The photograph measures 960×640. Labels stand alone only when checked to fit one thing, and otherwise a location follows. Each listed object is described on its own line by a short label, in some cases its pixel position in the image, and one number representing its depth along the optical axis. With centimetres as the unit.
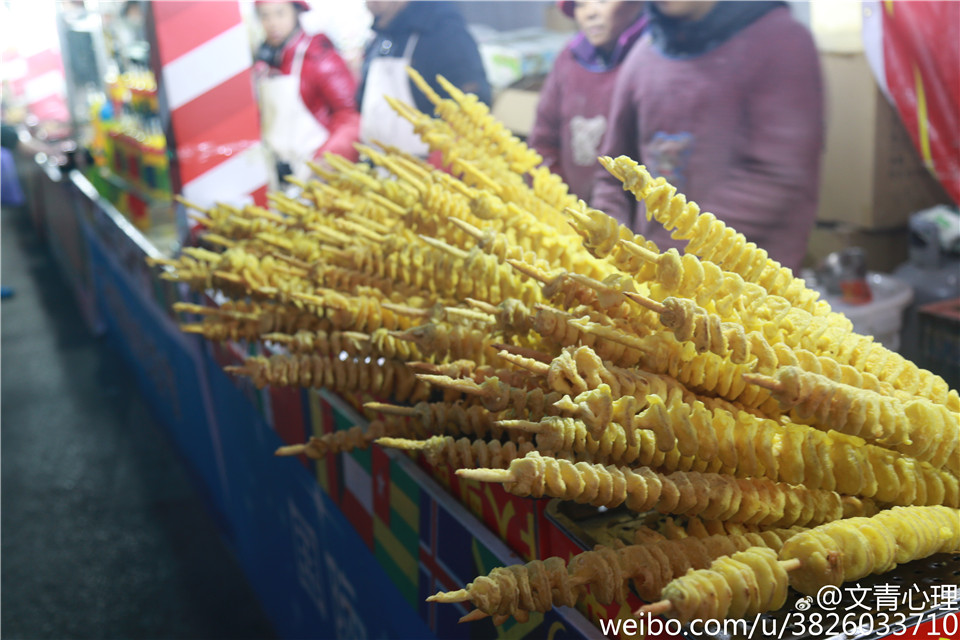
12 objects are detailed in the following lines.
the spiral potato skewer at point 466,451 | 71
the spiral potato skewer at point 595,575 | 54
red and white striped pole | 236
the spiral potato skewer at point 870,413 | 52
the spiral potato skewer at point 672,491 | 53
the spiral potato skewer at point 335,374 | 88
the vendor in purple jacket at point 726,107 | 152
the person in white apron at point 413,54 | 195
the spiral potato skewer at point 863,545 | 53
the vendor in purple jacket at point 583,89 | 173
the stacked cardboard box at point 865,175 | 186
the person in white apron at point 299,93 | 236
